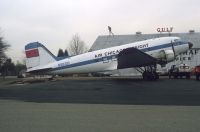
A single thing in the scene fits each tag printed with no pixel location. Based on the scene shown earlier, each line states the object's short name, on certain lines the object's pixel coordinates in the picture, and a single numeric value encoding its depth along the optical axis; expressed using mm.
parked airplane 14957
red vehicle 14270
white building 35293
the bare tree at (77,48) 53379
